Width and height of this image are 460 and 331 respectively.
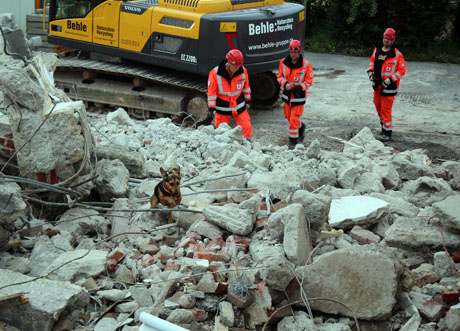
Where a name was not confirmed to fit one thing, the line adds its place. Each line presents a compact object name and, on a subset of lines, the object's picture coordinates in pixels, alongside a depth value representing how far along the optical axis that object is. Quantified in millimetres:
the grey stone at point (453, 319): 4547
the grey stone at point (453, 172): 8033
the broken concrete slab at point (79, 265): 5004
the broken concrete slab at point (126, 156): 7023
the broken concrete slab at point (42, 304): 4418
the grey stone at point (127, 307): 4754
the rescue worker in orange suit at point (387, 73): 11664
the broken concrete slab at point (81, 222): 5879
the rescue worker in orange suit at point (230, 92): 9773
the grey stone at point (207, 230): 5678
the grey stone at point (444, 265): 5191
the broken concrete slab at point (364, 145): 9781
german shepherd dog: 5996
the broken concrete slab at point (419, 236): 5500
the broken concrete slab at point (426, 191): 7199
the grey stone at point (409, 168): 8594
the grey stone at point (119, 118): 9586
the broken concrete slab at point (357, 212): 5855
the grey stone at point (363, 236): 5645
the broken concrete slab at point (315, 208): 5609
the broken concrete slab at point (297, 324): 4609
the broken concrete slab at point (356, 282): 4711
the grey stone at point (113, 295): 4843
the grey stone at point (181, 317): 4461
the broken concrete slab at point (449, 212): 5457
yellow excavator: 11852
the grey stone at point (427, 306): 4758
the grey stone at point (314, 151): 8797
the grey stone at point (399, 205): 6398
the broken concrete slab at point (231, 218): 5680
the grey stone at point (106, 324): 4574
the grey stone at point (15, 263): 5203
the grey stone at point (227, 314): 4574
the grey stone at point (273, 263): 4668
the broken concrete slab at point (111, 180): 6469
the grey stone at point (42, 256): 5215
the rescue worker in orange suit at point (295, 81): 10781
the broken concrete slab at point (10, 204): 5027
